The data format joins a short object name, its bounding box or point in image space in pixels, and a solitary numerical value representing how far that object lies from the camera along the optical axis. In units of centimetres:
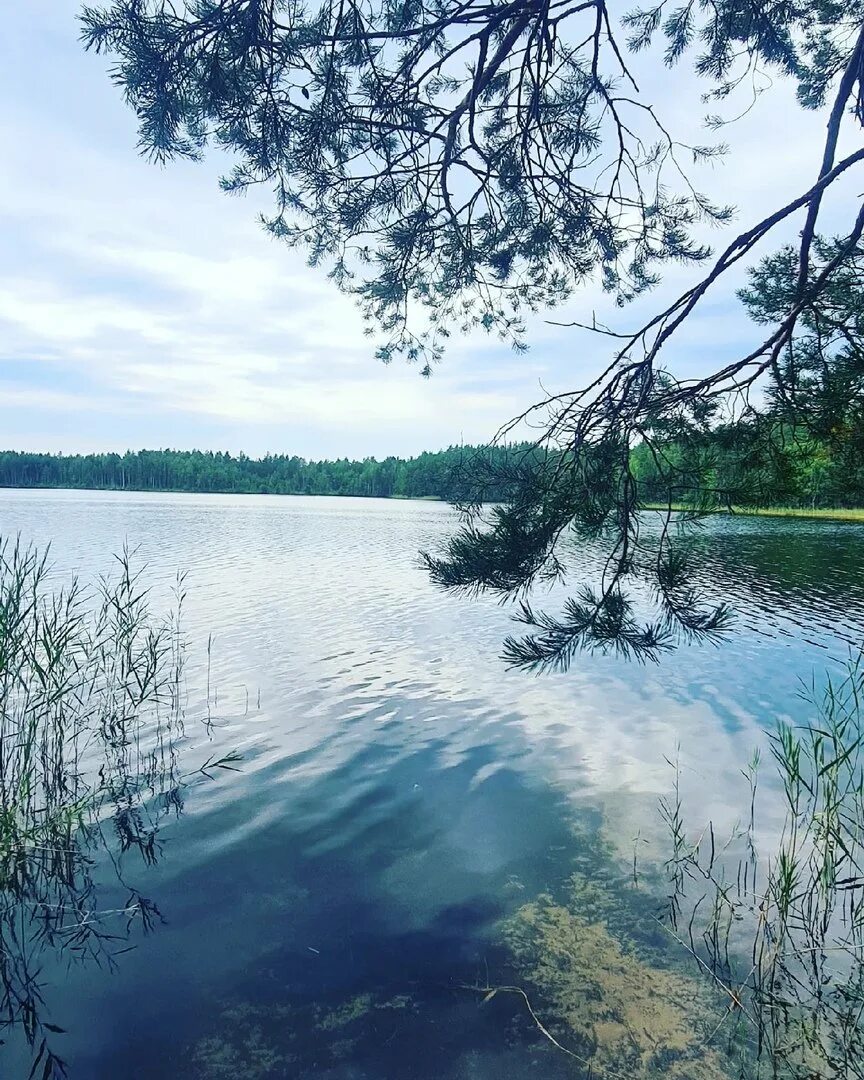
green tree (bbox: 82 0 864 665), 300
